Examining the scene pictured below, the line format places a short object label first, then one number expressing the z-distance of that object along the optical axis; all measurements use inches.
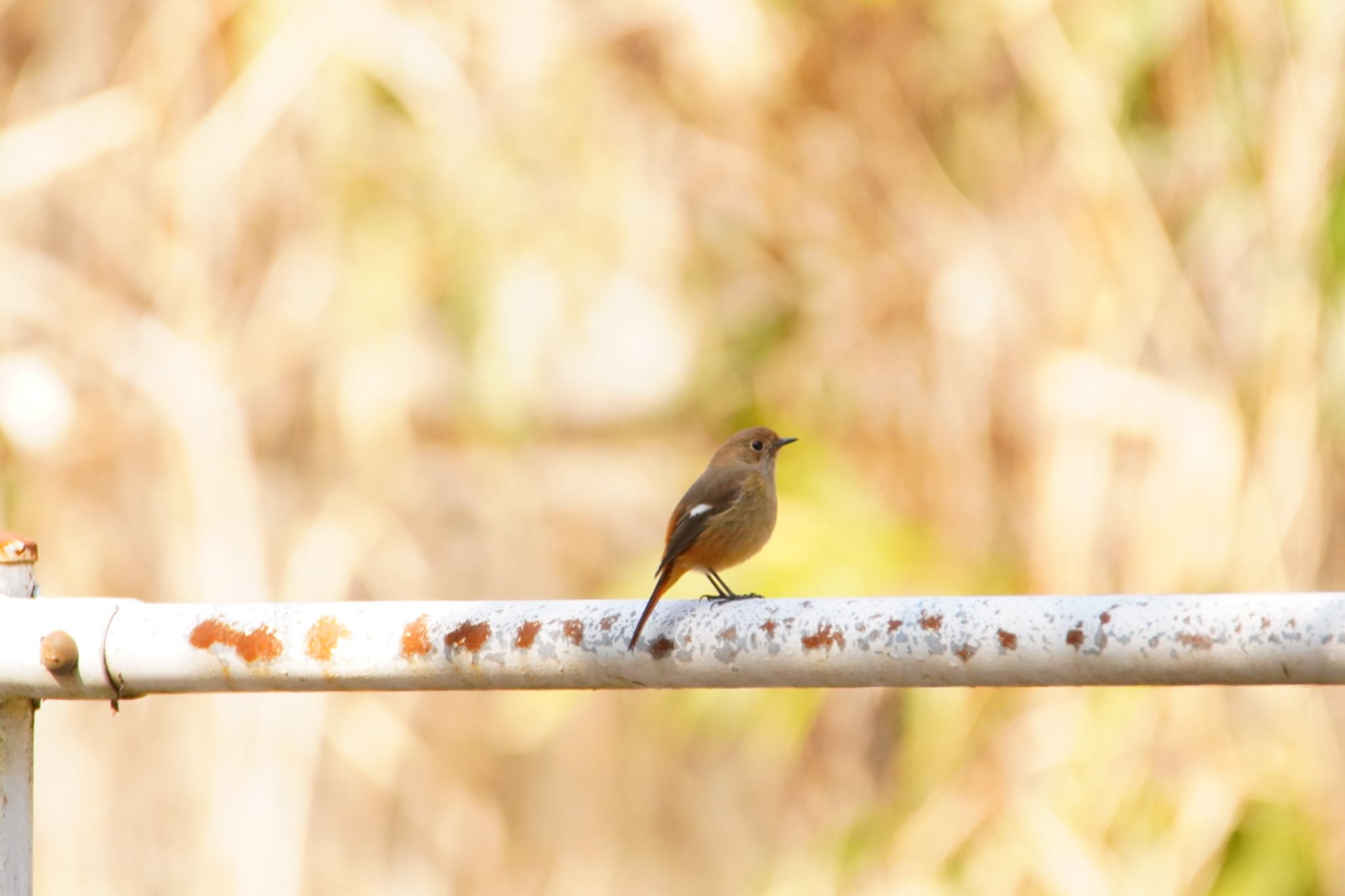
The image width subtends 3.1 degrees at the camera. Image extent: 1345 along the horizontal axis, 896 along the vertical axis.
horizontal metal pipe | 501.2
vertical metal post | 506.6
